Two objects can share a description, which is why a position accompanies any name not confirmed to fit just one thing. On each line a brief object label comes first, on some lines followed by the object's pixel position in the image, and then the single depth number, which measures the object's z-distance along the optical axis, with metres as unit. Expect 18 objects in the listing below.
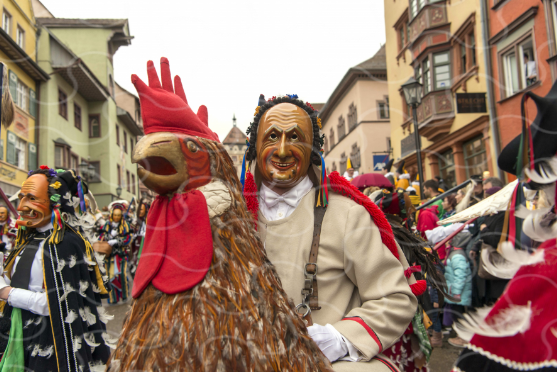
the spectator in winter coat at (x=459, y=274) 5.11
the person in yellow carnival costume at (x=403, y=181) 6.91
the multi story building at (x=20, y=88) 14.16
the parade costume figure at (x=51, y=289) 2.85
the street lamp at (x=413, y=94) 7.54
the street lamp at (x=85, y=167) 11.56
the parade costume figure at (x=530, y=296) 1.01
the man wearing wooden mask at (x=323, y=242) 1.58
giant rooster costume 1.16
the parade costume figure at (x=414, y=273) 2.24
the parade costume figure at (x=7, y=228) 6.90
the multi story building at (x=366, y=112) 22.61
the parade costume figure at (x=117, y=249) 8.92
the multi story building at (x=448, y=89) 11.95
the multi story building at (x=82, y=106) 17.56
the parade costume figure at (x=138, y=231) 8.72
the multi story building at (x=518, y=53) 9.30
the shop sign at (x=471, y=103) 11.51
